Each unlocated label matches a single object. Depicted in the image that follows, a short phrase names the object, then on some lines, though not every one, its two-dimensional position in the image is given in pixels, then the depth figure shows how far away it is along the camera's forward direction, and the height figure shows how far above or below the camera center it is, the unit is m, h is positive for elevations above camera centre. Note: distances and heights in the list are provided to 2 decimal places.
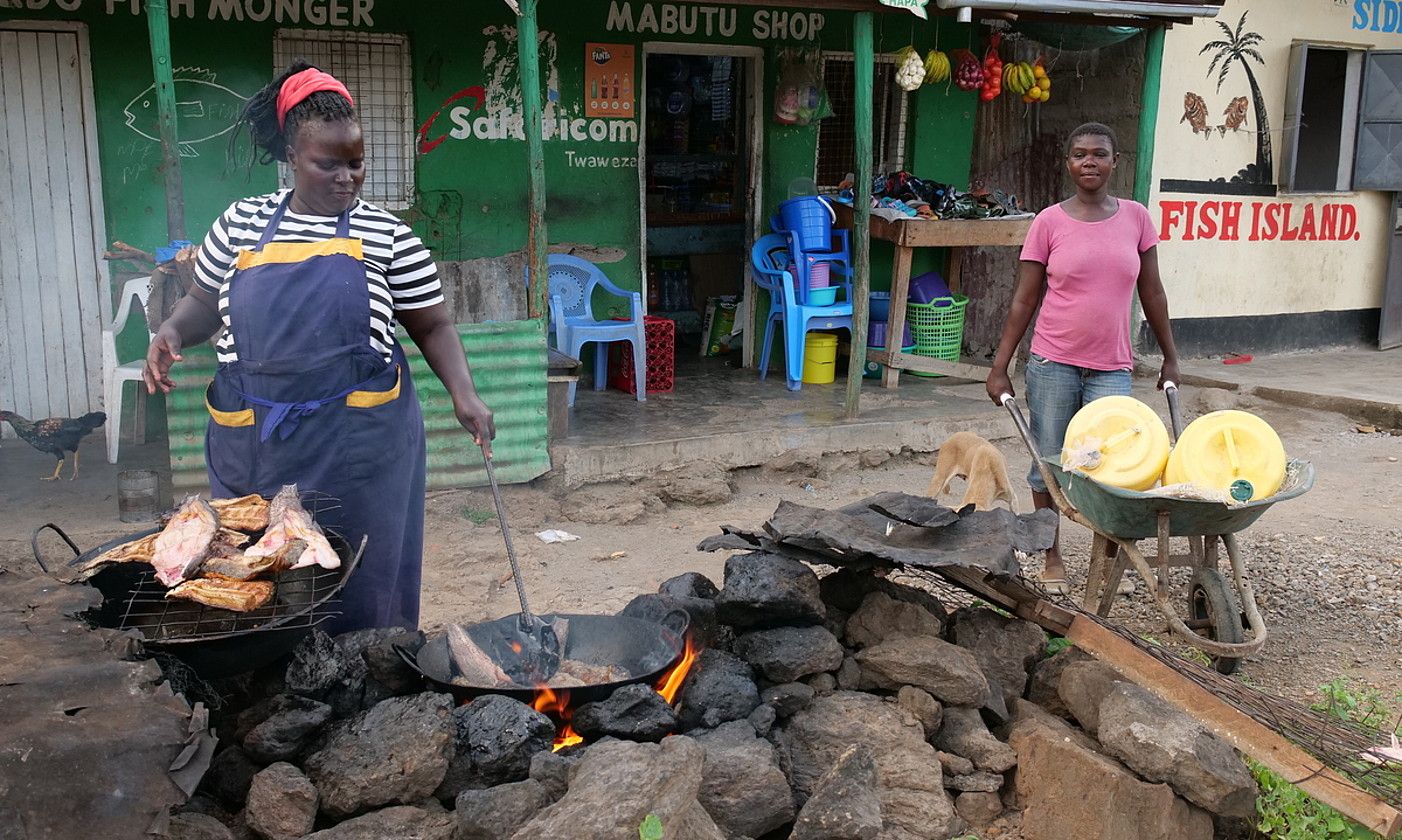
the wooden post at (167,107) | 6.32 +0.55
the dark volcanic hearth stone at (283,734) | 3.11 -1.30
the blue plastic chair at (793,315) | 9.31 -0.70
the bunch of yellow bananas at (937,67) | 9.67 +1.23
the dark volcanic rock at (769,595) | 3.84 -1.15
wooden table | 9.10 -0.13
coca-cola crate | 9.09 -0.99
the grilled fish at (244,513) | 3.37 -0.81
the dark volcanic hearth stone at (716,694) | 3.54 -1.36
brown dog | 5.83 -1.17
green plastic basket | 9.79 -0.81
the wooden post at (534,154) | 7.02 +0.38
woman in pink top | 5.20 -0.29
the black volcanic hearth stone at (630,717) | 3.32 -1.33
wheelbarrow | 4.41 -1.19
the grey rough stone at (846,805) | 3.14 -1.49
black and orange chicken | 7.01 -1.23
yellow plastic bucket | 9.57 -1.04
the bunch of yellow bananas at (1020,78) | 9.90 +1.17
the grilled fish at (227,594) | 3.01 -0.92
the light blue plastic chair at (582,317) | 8.66 -0.69
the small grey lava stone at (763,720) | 3.54 -1.42
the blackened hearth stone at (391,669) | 3.46 -1.26
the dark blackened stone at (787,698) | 3.72 -1.42
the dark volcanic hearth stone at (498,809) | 2.95 -1.41
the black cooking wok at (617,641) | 3.70 -1.29
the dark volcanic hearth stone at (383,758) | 3.05 -1.34
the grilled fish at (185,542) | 3.14 -0.84
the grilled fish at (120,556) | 3.25 -0.89
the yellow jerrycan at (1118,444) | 4.57 -0.81
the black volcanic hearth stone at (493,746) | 3.22 -1.37
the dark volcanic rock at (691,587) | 4.36 -1.28
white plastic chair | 7.31 -0.96
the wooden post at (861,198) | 7.88 +0.17
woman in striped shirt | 3.48 -0.33
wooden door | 7.66 -0.10
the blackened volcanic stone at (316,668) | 3.26 -1.19
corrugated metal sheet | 7.19 -1.08
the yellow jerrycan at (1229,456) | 4.46 -0.82
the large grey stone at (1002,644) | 4.11 -1.40
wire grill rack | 3.00 -0.99
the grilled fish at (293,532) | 3.16 -0.82
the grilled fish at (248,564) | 3.12 -0.88
